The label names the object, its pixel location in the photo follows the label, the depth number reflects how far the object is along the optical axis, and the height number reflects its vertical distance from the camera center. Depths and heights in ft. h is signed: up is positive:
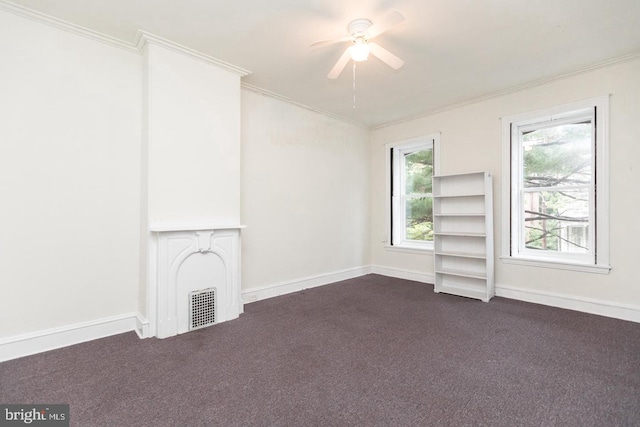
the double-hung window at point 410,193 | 15.42 +1.11
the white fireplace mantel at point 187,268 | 8.39 -1.74
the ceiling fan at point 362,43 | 7.61 +4.53
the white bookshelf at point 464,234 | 12.17 -0.92
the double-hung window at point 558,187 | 10.24 +1.01
